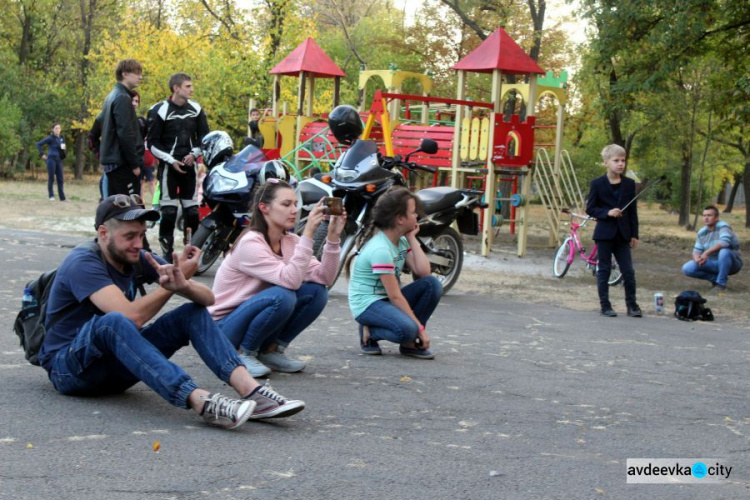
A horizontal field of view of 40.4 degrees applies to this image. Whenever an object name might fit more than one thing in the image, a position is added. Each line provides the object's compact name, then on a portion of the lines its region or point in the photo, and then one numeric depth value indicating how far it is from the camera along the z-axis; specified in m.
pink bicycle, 13.90
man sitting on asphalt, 4.53
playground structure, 16.23
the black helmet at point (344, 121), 10.41
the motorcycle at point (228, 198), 10.09
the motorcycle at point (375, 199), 9.67
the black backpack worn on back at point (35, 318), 4.95
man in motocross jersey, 10.79
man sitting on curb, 12.70
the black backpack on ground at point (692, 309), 10.26
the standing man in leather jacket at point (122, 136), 9.98
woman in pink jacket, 5.71
